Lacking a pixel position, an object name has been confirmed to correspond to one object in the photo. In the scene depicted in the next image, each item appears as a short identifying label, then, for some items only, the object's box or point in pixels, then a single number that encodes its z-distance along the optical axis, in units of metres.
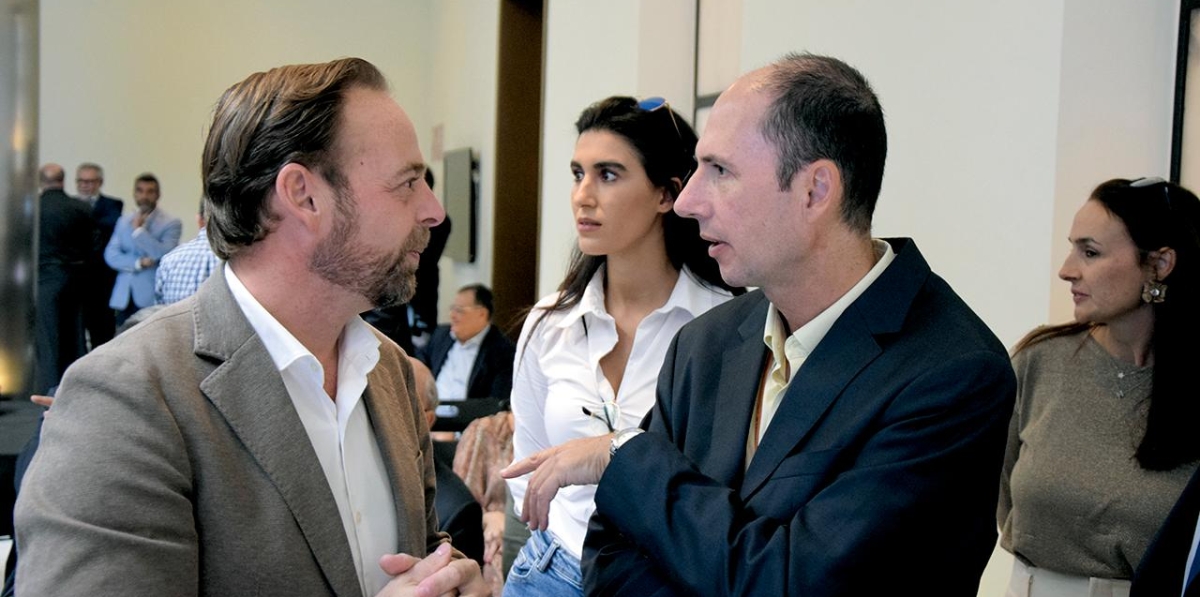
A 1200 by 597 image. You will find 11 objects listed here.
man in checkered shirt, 5.28
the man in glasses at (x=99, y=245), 10.30
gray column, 8.12
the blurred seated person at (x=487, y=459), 3.92
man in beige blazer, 1.29
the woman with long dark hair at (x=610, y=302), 2.47
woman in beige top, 2.48
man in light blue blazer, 9.87
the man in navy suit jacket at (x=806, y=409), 1.52
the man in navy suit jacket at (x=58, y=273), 9.33
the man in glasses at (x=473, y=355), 6.13
